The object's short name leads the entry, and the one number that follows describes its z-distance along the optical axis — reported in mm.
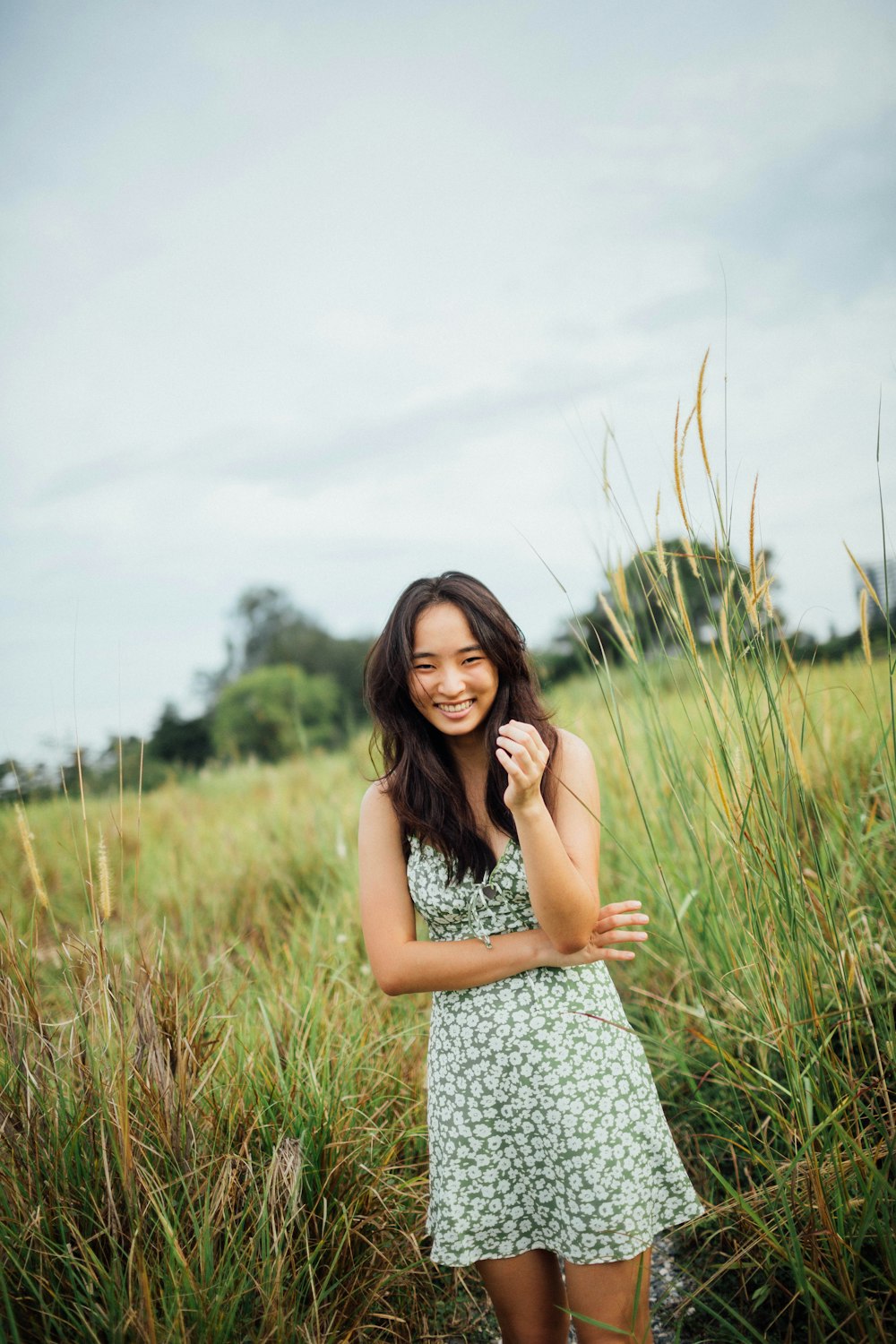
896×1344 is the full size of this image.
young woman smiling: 1675
